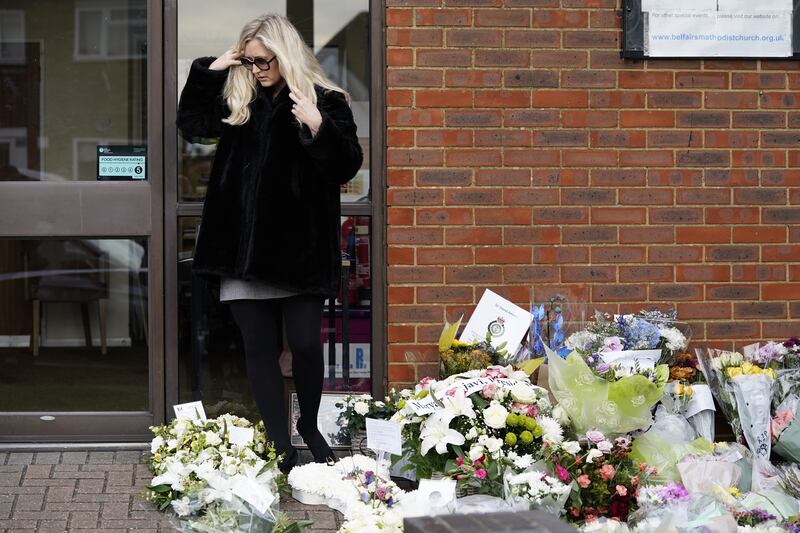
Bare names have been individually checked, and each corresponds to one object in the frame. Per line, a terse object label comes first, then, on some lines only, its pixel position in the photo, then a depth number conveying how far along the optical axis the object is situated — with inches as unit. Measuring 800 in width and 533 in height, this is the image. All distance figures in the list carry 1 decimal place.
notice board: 394.9
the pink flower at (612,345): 366.6
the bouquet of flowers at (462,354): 366.3
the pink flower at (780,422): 350.9
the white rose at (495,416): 327.0
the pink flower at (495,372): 348.8
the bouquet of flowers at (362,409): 372.8
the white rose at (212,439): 347.3
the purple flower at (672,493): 312.2
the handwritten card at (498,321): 386.0
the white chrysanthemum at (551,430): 329.4
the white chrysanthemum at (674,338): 373.1
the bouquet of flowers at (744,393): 348.2
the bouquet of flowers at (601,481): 310.7
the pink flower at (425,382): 358.7
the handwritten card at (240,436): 349.4
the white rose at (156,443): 353.4
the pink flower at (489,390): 336.8
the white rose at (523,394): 335.9
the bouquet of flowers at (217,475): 304.8
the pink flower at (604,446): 320.2
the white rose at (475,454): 319.9
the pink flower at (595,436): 324.1
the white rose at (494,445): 321.1
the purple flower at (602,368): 345.3
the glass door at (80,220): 400.8
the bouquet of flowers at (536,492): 300.7
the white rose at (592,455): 315.6
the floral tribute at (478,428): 320.8
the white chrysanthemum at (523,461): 315.6
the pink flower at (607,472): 309.2
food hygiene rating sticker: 408.2
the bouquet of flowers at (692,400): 364.5
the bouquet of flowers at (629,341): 364.5
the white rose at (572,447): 319.9
